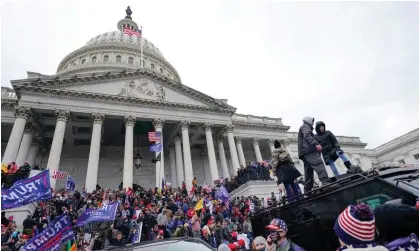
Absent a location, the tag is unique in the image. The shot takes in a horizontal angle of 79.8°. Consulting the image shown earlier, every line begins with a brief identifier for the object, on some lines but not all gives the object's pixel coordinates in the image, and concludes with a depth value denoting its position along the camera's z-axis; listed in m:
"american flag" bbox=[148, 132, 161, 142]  20.89
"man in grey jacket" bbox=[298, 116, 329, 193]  6.33
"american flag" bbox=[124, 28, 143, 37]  30.81
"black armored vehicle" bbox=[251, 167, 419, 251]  3.75
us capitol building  21.23
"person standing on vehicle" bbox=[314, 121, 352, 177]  7.07
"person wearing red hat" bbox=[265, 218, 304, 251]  3.51
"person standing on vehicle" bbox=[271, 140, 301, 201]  6.65
